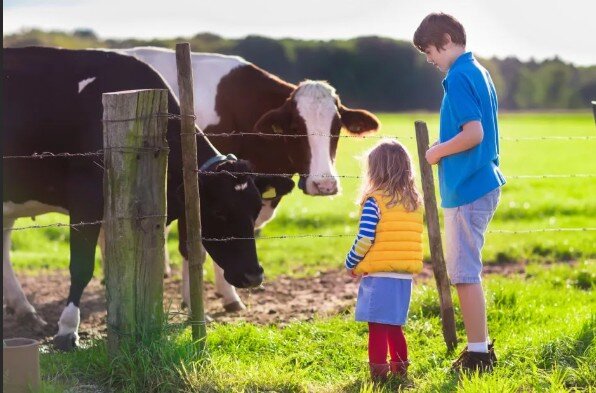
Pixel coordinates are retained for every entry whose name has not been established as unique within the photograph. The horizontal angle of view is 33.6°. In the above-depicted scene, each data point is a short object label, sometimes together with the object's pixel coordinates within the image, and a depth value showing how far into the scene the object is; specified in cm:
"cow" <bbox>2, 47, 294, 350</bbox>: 711
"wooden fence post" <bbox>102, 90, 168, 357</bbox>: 584
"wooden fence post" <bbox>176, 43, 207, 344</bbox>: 620
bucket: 506
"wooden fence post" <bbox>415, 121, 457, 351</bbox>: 677
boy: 567
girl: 559
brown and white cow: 879
